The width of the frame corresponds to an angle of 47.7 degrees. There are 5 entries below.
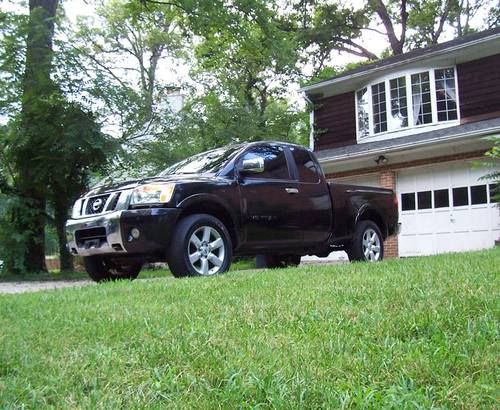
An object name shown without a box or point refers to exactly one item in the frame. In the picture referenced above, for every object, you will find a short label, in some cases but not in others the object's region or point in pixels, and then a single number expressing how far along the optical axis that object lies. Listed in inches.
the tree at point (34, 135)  450.0
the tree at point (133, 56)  484.7
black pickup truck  255.1
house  552.4
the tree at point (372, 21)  1111.6
